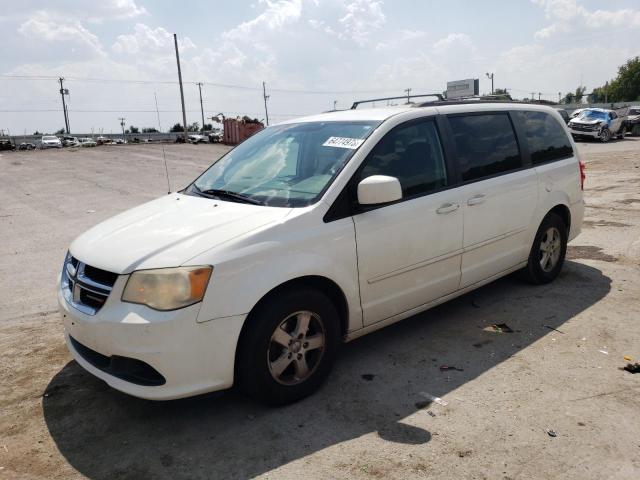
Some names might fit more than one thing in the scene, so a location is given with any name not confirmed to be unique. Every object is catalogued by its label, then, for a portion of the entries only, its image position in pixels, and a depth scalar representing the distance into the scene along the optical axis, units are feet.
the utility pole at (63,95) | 273.62
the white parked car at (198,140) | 131.85
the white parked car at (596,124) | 93.25
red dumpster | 118.73
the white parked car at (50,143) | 157.89
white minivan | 9.78
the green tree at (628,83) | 286.87
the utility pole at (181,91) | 142.20
